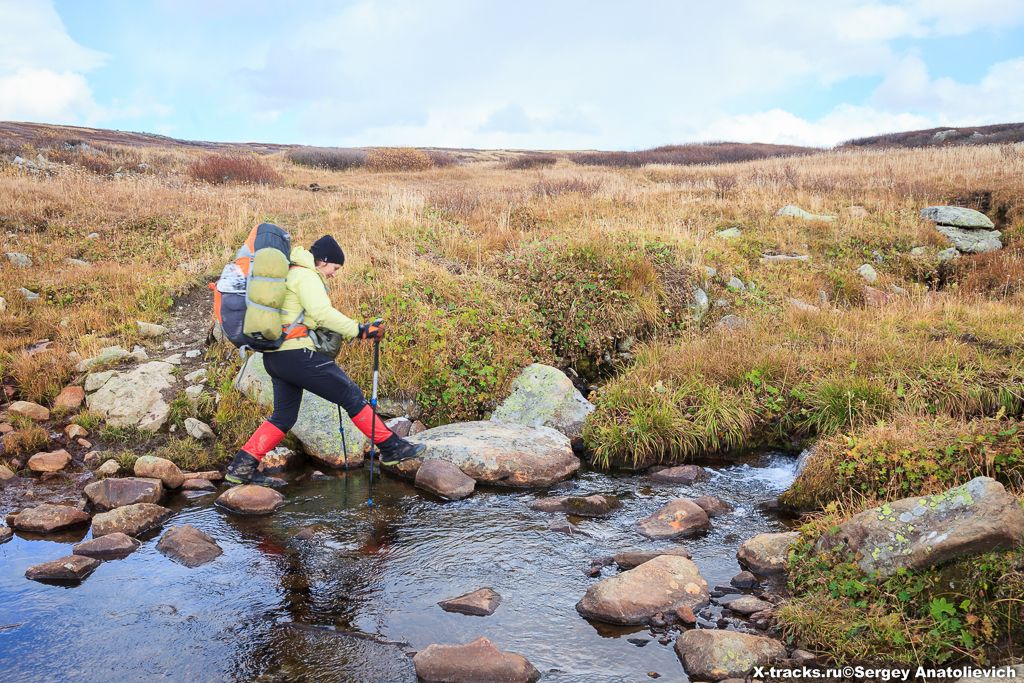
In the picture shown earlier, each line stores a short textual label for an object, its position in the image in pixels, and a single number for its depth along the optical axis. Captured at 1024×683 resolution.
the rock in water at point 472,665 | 4.59
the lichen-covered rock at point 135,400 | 9.32
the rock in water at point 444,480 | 7.88
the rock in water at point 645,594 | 5.31
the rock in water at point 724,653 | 4.55
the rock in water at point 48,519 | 6.95
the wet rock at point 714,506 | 7.29
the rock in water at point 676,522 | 6.76
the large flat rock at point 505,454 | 8.24
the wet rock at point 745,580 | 5.72
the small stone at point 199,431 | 9.12
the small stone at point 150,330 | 11.15
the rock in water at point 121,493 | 7.47
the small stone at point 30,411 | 9.23
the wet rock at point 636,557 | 6.07
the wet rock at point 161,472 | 8.05
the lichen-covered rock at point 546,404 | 9.65
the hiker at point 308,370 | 7.12
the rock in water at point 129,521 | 6.87
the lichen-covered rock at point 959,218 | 16.95
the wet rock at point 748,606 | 5.27
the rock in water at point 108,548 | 6.42
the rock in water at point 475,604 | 5.48
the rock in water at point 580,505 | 7.40
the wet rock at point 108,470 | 8.23
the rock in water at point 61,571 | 5.96
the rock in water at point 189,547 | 6.33
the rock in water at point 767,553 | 5.89
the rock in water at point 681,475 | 8.27
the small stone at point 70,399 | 9.47
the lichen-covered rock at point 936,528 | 4.79
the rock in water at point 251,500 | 7.46
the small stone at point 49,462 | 8.33
